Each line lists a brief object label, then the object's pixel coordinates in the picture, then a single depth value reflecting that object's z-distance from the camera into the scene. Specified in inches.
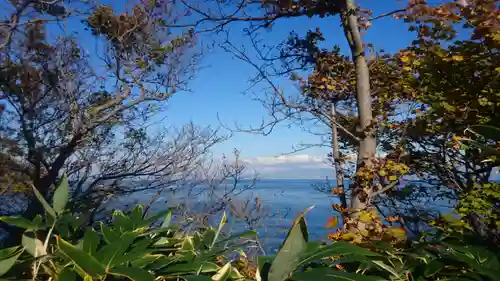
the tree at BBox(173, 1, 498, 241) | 93.3
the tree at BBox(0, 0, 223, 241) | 224.5
